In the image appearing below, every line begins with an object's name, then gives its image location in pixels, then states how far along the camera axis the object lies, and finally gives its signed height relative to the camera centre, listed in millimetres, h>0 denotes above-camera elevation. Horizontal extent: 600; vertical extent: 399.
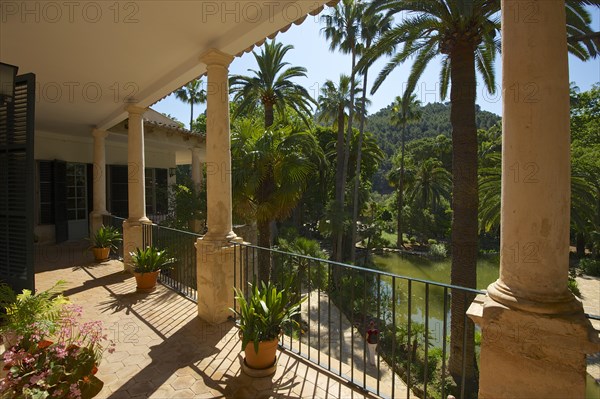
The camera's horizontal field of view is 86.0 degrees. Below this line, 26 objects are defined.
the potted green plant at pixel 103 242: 8562 -1371
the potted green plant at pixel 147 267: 6117 -1457
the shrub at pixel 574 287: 15212 -4644
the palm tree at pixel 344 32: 19703 +9915
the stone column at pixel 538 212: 1935 -132
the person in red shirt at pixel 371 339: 8176 -3852
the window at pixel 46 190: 10948 +51
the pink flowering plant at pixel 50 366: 2152 -1245
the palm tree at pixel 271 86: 15352 +5052
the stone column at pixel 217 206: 4711 -223
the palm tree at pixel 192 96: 30830 +9262
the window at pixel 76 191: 11953 +17
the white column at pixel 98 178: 9938 +421
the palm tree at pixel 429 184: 34375 +743
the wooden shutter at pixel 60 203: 11125 -400
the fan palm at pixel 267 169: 9070 +621
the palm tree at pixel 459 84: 7672 +2632
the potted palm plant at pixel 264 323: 3365 -1421
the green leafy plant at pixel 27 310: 2750 -1098
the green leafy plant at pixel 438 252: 28922 -5525
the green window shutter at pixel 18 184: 3809 +91
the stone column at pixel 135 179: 7457 +279
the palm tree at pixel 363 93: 19009 +6530
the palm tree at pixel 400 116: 30391 +7453
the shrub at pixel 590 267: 20828 -5014
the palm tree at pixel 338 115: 20703 +5585
